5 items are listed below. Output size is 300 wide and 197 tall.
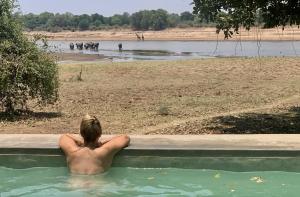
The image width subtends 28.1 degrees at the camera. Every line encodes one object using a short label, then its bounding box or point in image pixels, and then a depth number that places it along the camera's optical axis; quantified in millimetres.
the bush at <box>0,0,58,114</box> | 12836
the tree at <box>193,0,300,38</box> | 10578
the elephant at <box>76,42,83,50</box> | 75938
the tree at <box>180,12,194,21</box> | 197412
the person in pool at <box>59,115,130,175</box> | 6980
